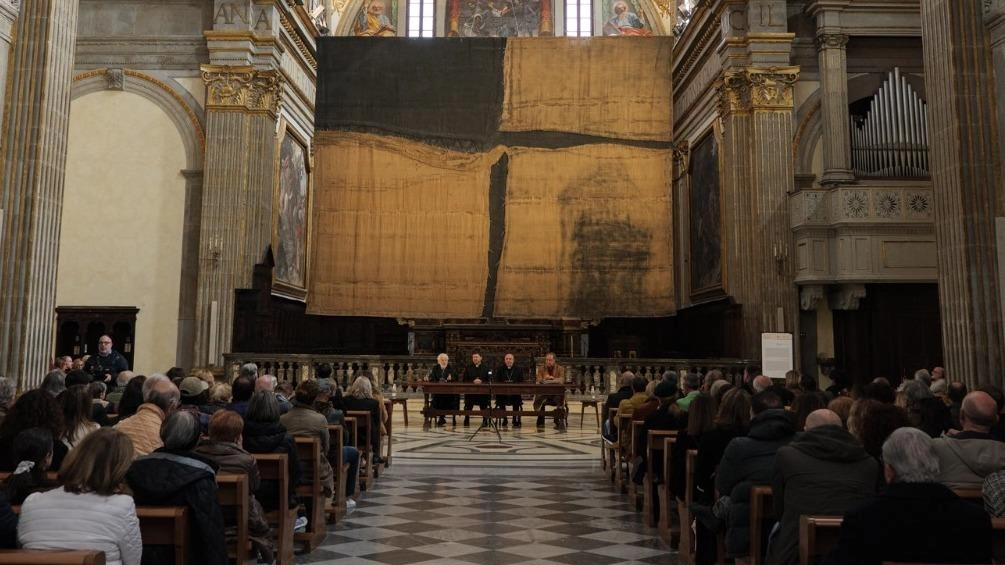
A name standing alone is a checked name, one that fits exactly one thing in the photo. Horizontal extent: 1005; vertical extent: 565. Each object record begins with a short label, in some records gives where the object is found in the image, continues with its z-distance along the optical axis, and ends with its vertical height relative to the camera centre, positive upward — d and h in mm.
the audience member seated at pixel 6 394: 4934 -173
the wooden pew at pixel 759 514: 3859 -672
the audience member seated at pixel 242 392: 6035 -187
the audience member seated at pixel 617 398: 8625 -321
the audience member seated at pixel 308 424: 5727 -392
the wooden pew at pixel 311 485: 5477 -788
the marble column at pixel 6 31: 8414 +3350
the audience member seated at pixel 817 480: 3365 -446
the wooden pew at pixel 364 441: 7625 -702
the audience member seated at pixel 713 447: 4656 -433
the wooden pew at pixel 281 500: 4680 -752
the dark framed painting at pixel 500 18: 25219 +10477
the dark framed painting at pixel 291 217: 16750 +3121
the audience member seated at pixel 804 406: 4766 -212
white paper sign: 11984 +181
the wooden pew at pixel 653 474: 6090 -775
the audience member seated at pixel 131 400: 5234 -218
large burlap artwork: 18141 +3903
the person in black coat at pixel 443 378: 12969 -202
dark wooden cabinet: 14789 +665
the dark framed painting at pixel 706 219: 16375 +3034
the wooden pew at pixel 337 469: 6273 -776
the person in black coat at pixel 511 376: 12984 -134
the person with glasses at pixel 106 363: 9742 +26
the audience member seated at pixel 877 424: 3875 -251
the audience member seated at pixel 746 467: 4062 -476
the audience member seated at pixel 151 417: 4418 -278
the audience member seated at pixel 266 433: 4819 -387
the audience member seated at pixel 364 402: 7914 -334
